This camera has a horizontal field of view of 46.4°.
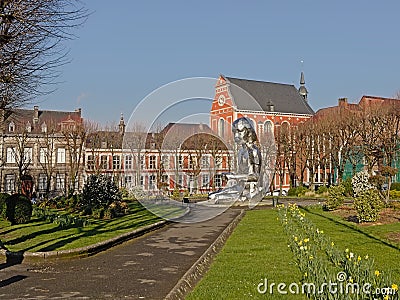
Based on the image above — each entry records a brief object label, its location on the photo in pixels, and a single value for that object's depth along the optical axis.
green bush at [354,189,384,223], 17.02
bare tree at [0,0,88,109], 12.09
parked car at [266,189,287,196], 45.58
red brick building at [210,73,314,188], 66.18
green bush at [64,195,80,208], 28.37
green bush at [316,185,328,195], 40.81
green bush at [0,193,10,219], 21.77
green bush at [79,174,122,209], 25.44
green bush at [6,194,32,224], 19.93
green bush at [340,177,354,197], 37.34
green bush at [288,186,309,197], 42.30
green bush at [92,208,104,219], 23.29
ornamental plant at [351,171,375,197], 26.47
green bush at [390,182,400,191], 39.92
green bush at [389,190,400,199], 34.28
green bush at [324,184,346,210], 23.97
